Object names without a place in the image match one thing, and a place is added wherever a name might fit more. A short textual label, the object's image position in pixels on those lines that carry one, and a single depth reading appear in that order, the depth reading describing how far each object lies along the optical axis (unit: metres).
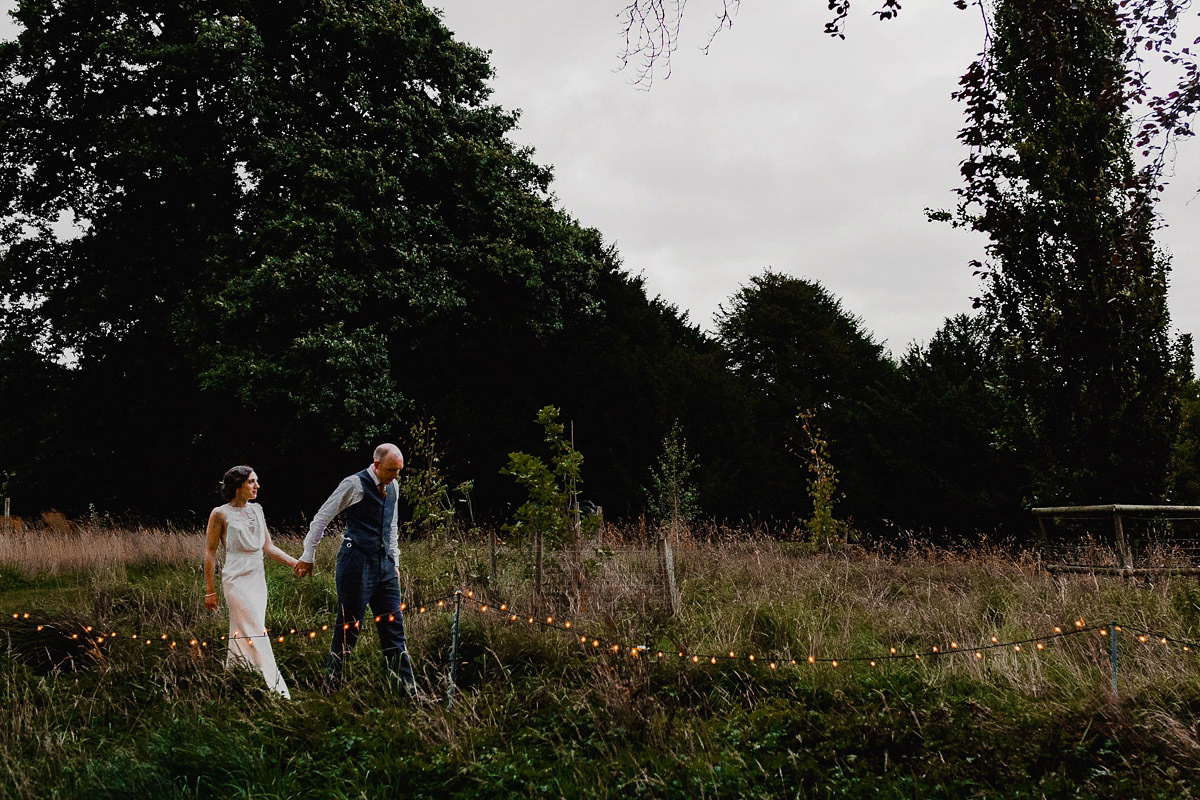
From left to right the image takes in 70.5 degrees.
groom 5.70
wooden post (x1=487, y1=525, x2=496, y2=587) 7.55
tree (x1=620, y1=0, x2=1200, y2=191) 4.07
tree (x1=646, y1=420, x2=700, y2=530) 12.58
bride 5.84
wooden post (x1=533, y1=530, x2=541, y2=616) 7.00
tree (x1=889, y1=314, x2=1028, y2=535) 16.97
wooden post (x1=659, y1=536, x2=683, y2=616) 7.08
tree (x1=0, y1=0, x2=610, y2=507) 13.96
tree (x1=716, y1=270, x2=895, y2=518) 27.88
